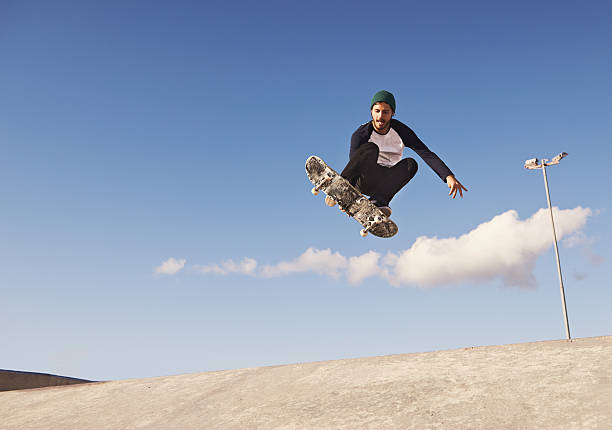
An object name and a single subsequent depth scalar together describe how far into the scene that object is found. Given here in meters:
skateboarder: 6.21
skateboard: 6.21
